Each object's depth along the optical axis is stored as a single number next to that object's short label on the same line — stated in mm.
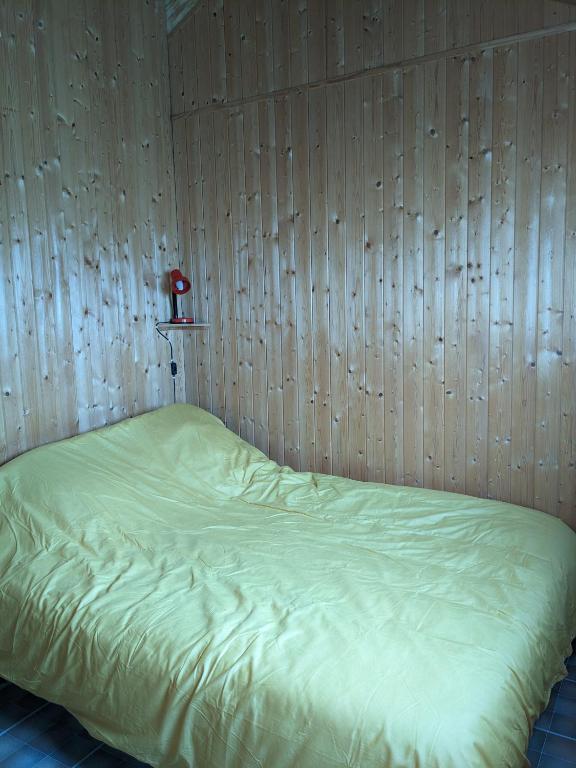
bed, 1485
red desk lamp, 3430
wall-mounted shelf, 3463
